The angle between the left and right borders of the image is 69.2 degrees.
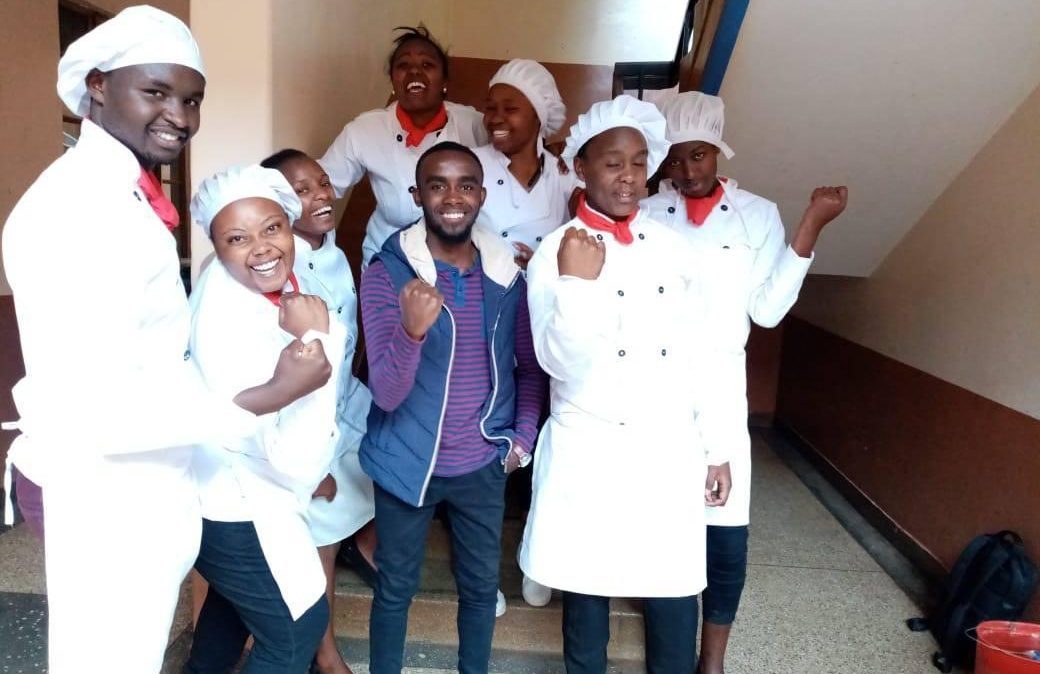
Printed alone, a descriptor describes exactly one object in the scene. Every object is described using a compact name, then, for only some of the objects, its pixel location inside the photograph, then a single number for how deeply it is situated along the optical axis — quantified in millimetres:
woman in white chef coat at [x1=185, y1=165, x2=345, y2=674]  1506
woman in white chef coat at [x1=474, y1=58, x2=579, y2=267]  2371
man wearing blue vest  1864
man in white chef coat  1167
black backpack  2490
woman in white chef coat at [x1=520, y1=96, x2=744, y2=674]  1836
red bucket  2180
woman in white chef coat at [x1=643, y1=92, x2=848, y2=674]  2152
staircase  2432
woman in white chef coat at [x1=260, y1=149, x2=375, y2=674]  1987
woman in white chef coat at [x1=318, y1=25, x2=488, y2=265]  2537
